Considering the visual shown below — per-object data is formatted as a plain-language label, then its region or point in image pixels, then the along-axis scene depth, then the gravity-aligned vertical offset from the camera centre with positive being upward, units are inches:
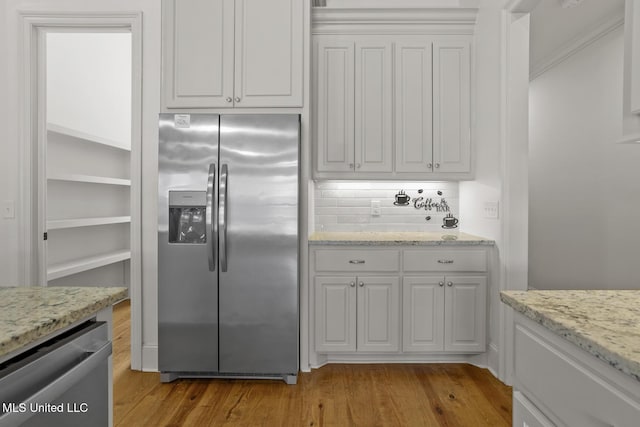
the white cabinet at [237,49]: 101.3 +44.4
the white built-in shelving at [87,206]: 138.8 +0.8
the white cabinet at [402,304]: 103.4 -26.0
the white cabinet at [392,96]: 115.2 +36.4
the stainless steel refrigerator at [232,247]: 95.2 -9.6
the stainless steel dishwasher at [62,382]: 30.2 -16.0
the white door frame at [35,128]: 105.0 +22.8
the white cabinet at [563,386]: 26.1 -14.3
